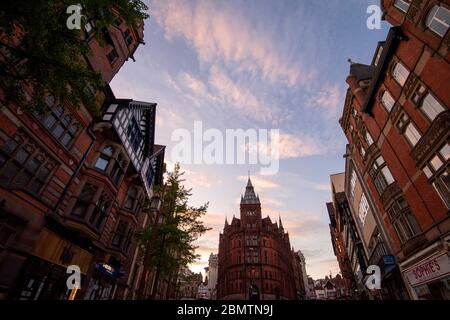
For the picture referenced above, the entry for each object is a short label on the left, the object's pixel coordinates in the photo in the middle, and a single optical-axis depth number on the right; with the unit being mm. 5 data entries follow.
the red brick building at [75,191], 11336
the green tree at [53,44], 6590
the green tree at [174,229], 19516
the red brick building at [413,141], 12727
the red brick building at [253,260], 67875
